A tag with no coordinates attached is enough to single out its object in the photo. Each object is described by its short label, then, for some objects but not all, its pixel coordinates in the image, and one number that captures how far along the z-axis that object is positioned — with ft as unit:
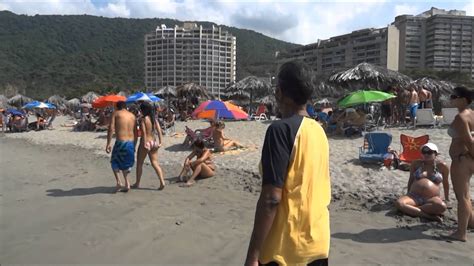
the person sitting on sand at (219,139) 33.88
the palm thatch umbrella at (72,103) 162.63
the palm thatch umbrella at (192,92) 87.45
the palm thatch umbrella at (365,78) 47.57
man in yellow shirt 5.31
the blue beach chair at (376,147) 25.62
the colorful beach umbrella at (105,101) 55.88
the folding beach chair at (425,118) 40.09
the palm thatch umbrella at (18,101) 150.61
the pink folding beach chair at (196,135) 36.41
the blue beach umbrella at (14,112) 72.18
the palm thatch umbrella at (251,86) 77.82
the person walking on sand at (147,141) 22.02
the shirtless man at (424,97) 45.95
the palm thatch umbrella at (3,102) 145.55
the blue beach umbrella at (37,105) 78.84
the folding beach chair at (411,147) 24.64
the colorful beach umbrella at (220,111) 34.50
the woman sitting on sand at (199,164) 24.48
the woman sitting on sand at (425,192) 16.33
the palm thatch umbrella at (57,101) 169.73
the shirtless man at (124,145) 21.42
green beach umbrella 35.86
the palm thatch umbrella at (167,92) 94.10
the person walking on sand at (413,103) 41.39
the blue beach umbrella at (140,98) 53.77
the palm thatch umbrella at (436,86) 60.03
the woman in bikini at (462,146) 13.25
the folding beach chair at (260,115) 70.90
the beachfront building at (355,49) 229.25
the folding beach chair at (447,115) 39.78
